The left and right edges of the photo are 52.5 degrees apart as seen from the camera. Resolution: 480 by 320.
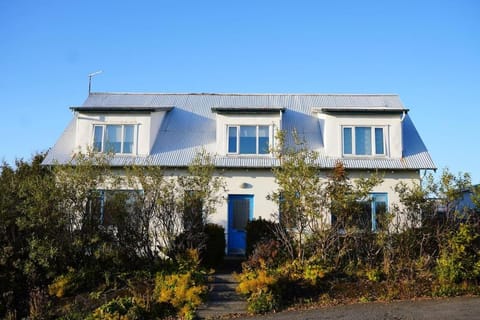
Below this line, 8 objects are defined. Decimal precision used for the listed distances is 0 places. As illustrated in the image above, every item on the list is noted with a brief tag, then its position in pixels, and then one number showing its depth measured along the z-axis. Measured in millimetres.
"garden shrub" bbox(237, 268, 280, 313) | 11117
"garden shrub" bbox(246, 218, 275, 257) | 14836
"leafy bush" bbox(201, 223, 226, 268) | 14836
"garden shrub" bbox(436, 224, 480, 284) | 12273
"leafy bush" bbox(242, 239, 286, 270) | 13164
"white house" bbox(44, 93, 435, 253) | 18172
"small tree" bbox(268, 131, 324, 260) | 13391
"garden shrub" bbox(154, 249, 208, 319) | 11016
